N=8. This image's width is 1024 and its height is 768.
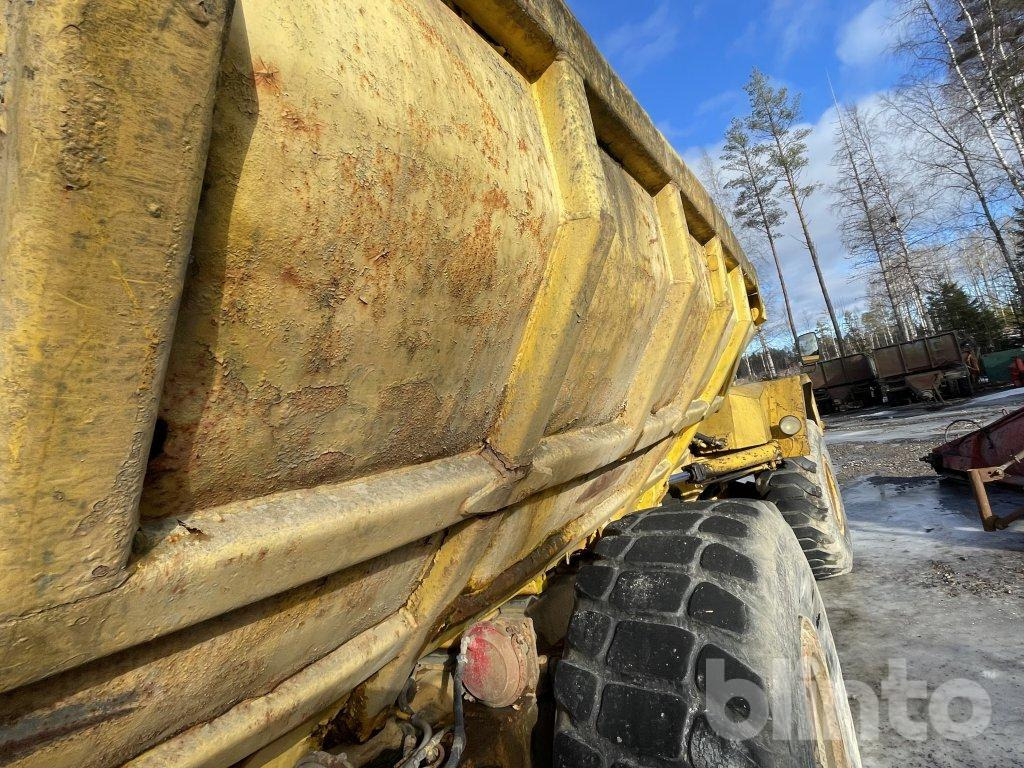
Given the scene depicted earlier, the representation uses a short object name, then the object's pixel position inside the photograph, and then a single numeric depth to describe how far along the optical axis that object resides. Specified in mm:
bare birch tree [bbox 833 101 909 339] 25344
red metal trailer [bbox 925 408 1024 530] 4766
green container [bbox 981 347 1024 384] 18438
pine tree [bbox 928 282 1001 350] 26547
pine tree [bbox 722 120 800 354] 26781
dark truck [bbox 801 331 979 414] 17625
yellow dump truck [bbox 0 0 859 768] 568
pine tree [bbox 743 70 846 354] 25594
